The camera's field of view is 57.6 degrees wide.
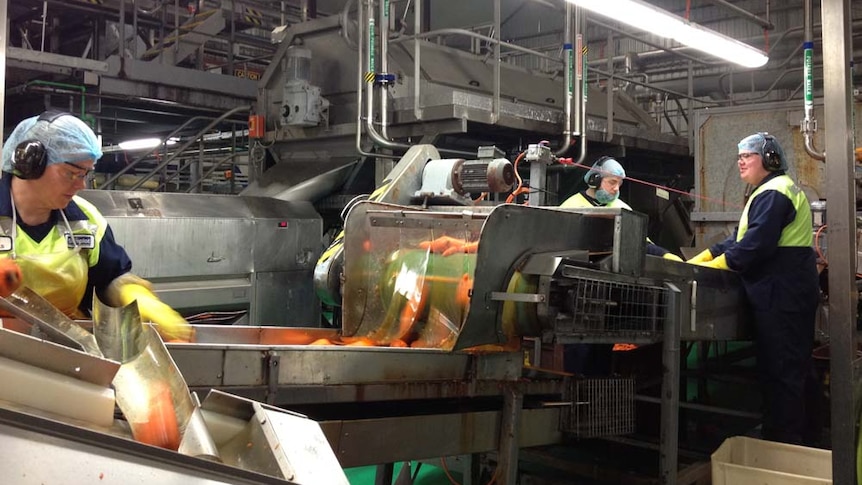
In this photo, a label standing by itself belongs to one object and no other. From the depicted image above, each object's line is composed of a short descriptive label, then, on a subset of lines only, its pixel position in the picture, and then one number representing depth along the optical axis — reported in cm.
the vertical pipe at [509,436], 268
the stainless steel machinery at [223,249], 500
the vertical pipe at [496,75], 588
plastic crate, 308
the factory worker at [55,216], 252
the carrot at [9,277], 222
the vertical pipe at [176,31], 726
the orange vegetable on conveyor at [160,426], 139
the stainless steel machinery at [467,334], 238
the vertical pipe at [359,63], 571
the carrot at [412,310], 303
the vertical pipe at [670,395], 311
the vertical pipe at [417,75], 576
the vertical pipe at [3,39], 150
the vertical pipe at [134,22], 668
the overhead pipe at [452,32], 566
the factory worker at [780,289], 382
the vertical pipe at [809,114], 436
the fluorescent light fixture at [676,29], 421
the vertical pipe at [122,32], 633
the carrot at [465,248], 292
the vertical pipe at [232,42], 769
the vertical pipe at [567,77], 626
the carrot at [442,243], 299
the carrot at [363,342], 301
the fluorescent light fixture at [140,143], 940
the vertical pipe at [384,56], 559
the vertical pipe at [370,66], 562
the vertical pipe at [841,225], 287
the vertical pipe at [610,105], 707
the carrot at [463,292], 285
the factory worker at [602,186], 527
